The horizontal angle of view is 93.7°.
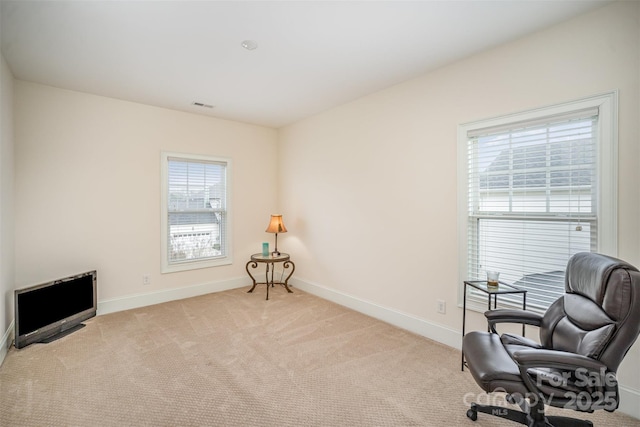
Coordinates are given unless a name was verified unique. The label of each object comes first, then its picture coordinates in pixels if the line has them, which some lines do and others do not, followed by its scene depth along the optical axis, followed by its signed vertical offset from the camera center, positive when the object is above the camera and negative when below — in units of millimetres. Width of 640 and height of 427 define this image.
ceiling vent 3887 +1443
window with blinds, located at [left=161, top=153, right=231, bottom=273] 4176 +32
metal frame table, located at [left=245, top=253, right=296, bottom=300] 4419 -791
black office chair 1429 -712
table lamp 4668 -181
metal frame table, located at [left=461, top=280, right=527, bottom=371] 2273 -583
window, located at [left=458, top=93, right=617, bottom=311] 2057 +180
